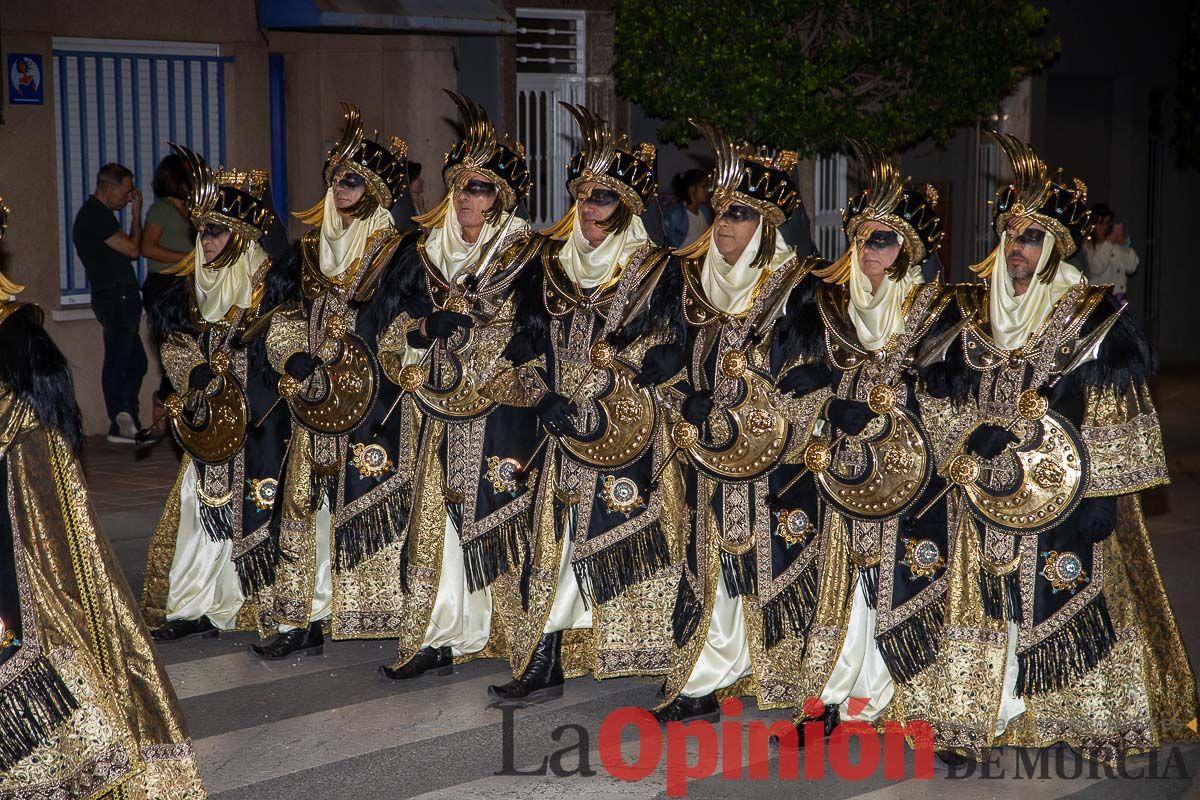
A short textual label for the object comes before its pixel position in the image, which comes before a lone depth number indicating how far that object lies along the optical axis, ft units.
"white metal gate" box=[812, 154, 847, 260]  54.49
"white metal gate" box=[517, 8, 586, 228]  46.75
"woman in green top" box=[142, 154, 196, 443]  35.45
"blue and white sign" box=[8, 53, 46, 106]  36.65
